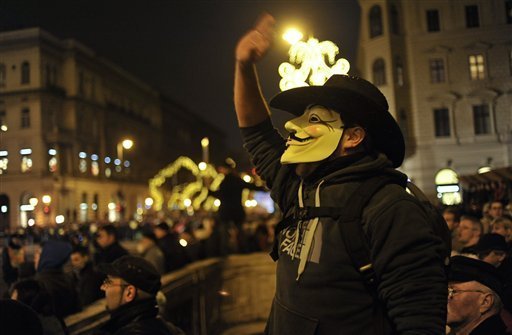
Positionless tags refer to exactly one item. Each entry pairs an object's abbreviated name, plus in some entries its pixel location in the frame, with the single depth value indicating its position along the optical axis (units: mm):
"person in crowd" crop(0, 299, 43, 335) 2094
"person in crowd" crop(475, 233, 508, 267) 5230
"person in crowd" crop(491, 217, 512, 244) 6738
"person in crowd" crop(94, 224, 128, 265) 8203
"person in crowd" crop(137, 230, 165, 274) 9320
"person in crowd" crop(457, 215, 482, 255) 6551
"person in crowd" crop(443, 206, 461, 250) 8078
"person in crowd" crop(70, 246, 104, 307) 7491
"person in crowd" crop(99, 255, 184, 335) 4184
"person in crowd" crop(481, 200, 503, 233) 8849
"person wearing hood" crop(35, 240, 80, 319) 6156
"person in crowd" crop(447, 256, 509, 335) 3578
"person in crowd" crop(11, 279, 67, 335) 4578
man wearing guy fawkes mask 2129
